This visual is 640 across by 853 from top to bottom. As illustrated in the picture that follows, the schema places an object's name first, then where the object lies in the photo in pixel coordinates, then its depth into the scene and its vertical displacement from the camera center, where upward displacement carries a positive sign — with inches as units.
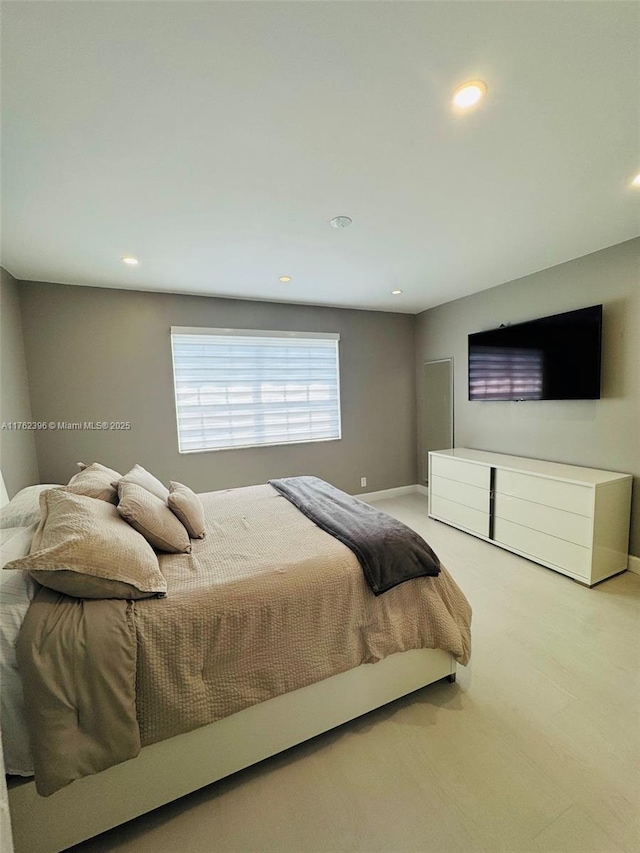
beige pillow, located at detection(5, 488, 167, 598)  43.5 -20.1
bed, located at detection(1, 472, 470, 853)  43.4 -41.0
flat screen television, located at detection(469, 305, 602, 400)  108.1 +12.4
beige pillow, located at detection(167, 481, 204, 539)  71.5 -23.1
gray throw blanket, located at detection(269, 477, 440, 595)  59.1 -27.2
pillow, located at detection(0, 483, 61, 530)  60.3 -18.9
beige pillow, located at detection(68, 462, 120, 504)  63.8 -15.3
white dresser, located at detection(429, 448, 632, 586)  96.1 -37.4
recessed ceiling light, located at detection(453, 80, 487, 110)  48.8 +44.3
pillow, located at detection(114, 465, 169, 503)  76.5 -18.1
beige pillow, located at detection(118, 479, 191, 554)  60.0 -21.1
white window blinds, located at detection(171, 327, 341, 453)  143.6 +6.3
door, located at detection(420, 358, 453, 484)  169.5 -6.3
